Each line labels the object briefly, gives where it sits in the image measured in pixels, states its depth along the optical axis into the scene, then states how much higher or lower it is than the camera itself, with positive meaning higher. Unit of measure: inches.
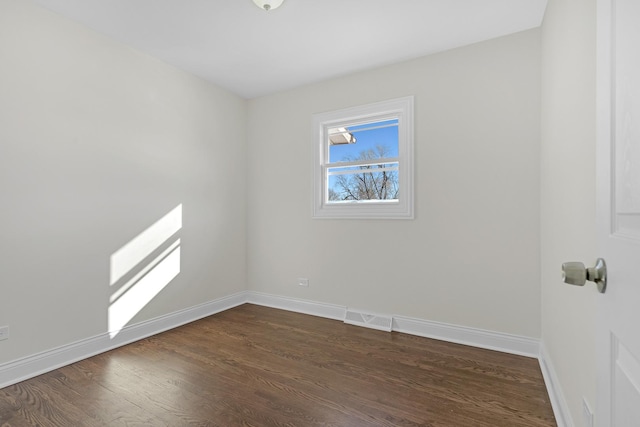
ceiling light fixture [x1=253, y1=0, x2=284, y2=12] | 85.5 +58.6
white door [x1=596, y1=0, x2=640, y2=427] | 22.1 +0.4
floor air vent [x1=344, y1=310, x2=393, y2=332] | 120.9 -43.1
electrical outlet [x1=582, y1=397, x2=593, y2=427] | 48.8 -32.7
